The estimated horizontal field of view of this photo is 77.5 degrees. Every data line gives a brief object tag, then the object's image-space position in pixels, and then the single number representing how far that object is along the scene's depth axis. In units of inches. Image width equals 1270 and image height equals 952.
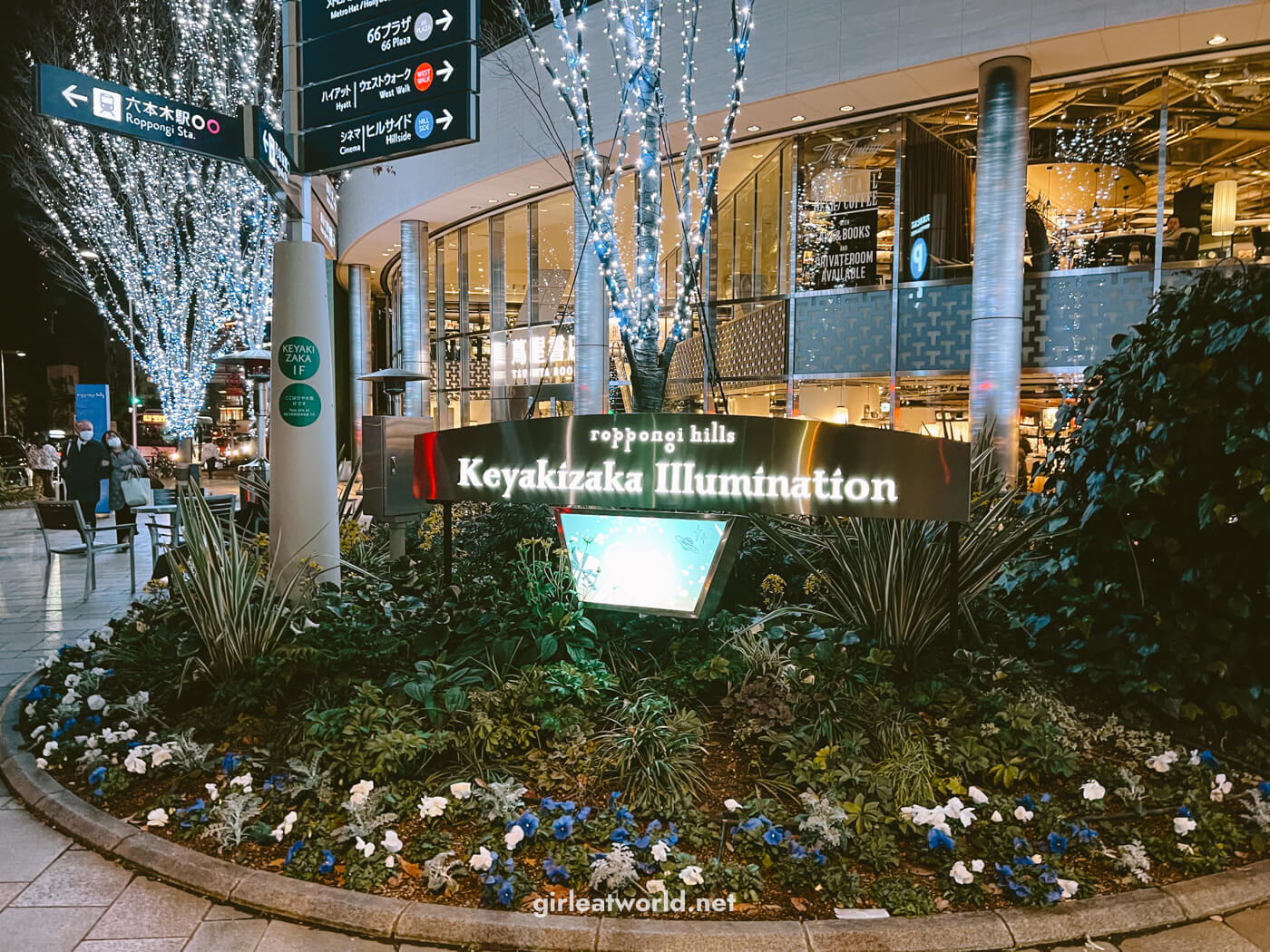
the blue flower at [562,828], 120.0
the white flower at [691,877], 111.4
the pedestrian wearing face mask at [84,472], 424.2
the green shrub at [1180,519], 143.3
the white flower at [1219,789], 133.0
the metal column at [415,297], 741.9
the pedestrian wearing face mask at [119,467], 462.0
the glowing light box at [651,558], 174.6
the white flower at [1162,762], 139.1
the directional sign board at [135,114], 190.4
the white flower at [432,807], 126.2
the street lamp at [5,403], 1111.9
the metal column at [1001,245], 380.2
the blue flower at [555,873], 113.3
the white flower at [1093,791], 129.3
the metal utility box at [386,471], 281.6
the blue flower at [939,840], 116.9
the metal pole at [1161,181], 387.2
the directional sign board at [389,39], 182.9
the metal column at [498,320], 703.7
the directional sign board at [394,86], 182.9
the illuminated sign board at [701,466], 153.9
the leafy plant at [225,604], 168.9
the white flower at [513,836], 118.6
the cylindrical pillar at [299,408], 216.7
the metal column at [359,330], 986.1
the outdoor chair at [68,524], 316.5
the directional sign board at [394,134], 184.9
